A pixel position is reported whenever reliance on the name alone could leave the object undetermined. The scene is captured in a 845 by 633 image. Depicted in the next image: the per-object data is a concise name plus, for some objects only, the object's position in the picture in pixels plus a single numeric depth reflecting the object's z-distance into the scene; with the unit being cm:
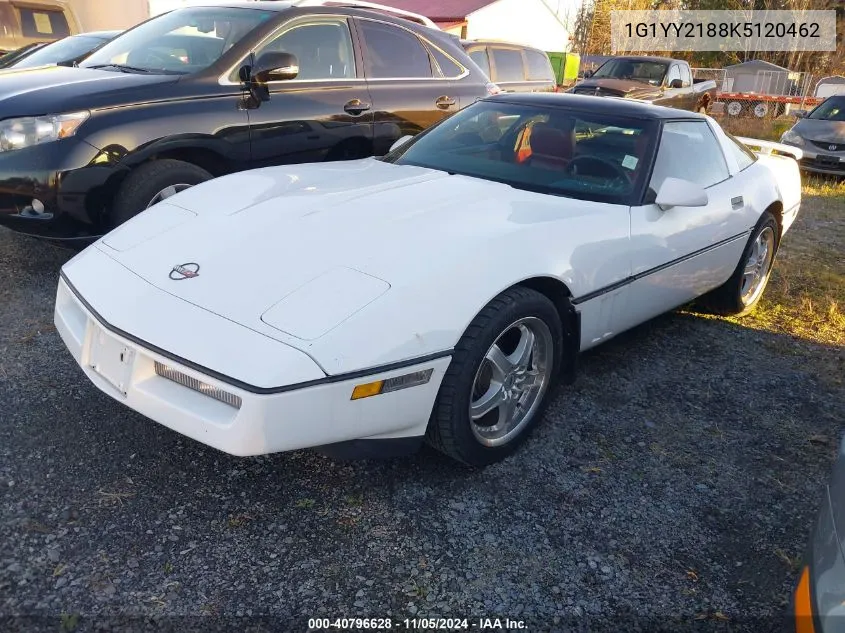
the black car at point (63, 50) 710
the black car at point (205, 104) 384
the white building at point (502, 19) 2583
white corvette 215
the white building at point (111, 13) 1448
